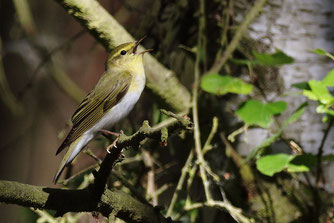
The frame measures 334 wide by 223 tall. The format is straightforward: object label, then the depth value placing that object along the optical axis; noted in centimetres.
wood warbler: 348
